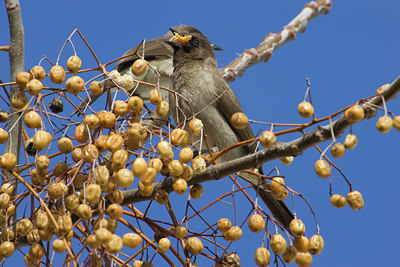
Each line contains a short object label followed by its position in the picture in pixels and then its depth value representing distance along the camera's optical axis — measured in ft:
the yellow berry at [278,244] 13.87
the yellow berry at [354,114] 11.23
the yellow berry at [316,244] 13.93
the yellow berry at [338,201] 12.93
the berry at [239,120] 13.24
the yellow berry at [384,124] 11.12
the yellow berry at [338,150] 11.50
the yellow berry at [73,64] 13.80
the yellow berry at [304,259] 14.17
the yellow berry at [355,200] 12.76
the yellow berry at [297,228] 13.99
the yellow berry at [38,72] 13.71
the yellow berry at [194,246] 13.82
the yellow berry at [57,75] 13.38
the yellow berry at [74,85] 13.12
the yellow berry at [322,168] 11.89
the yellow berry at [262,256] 14.01
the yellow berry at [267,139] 12.10
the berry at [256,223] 13.80
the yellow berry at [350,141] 11.52
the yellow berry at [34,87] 13.03
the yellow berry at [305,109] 11.82
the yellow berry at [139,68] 14.48
